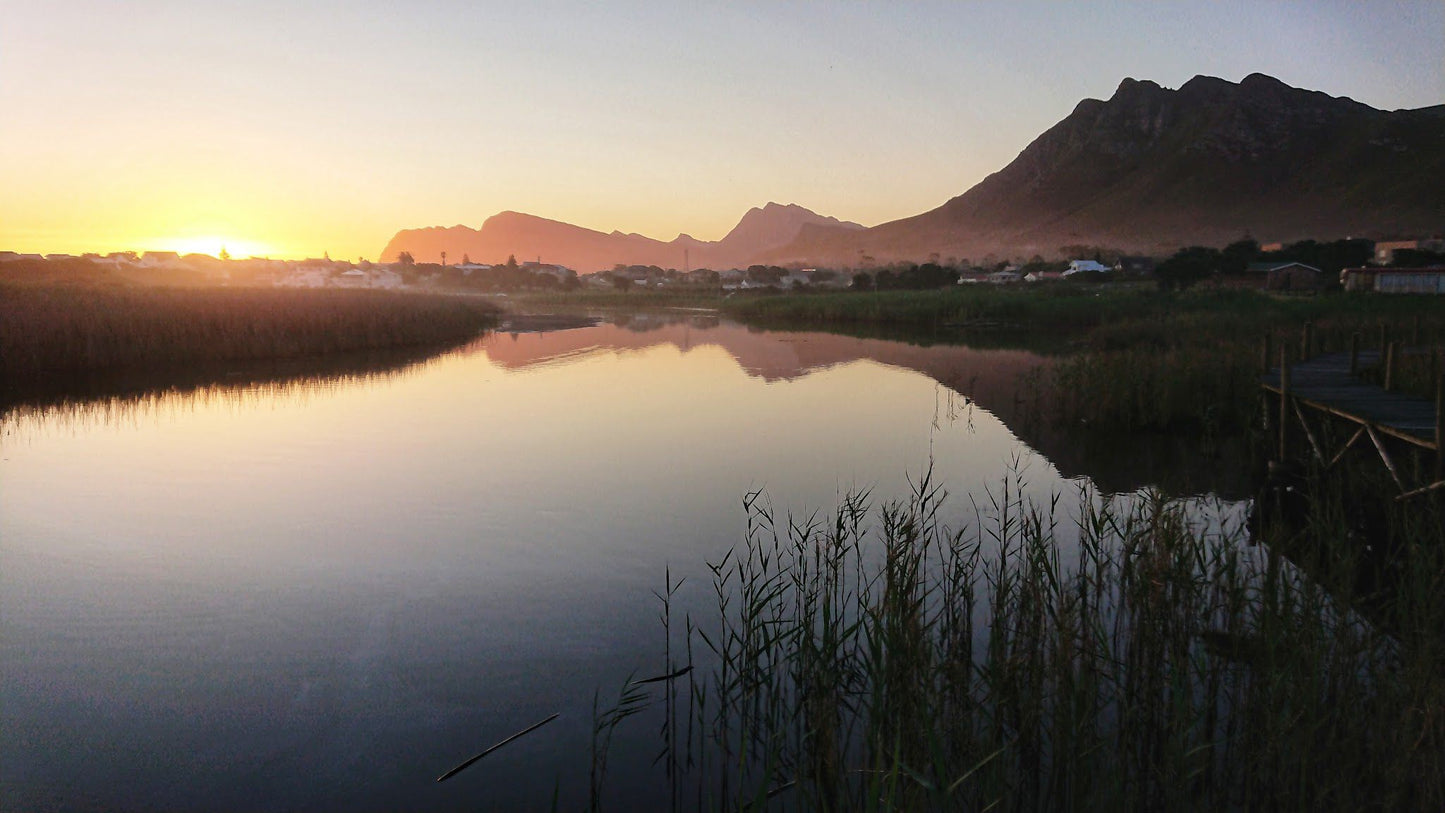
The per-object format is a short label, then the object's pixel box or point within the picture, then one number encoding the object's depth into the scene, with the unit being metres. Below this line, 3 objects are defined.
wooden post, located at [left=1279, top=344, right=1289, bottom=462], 12.45
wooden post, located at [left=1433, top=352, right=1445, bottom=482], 8.56
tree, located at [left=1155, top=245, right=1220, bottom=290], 59.78
